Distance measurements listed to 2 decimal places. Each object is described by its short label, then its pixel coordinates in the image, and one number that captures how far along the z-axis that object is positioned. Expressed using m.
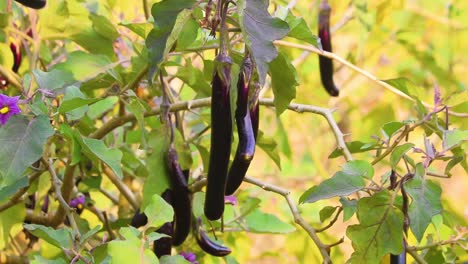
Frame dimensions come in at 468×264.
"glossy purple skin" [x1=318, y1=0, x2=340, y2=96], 2.81
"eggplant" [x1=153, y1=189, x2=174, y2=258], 2.39
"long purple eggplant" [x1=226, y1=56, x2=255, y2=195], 2.17
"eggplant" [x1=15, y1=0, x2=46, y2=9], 2.34
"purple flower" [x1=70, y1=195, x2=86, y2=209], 2.64
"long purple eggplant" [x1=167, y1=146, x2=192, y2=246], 2.38
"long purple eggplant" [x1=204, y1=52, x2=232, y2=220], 2.13
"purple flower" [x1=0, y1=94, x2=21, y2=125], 2.30
